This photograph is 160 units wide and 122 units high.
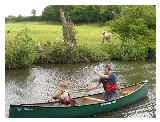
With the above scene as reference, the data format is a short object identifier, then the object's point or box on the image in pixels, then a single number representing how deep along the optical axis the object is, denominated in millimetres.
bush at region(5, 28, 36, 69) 14266
